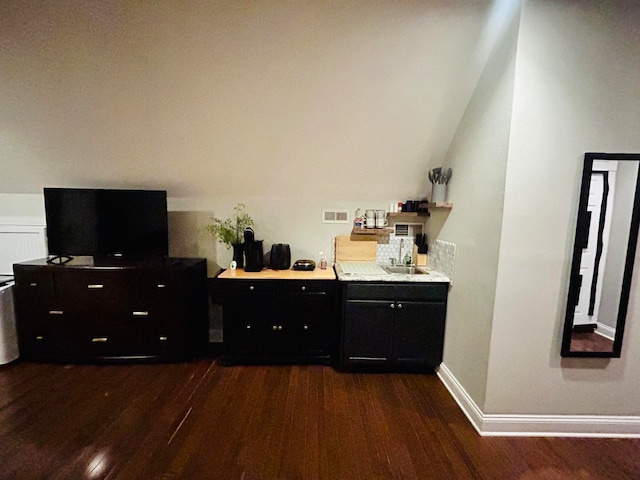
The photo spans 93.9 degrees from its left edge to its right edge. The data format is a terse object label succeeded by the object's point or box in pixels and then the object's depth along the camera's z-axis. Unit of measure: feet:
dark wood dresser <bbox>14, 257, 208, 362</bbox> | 8.36
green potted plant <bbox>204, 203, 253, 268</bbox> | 9.47
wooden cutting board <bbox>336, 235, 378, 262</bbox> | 10.10
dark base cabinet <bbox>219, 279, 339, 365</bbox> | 8.54
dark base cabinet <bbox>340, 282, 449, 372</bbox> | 8.20
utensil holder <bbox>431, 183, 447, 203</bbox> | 8.44
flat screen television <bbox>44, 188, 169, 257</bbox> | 8.73
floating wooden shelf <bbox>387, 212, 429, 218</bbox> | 9.70
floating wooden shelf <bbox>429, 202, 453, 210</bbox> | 8.10
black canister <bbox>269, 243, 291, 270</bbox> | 9.41
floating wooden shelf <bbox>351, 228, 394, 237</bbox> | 9.70
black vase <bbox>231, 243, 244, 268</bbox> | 9.41
